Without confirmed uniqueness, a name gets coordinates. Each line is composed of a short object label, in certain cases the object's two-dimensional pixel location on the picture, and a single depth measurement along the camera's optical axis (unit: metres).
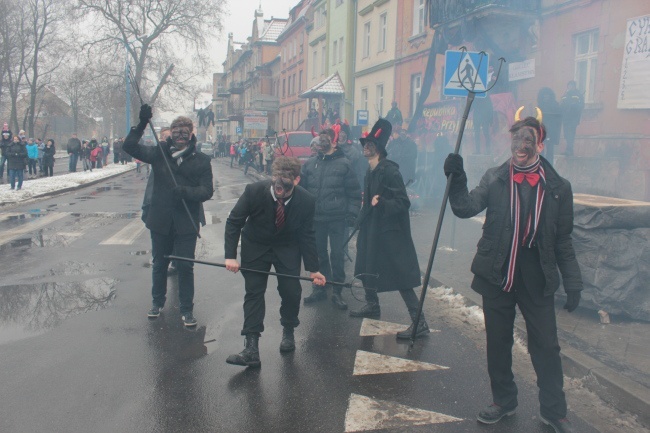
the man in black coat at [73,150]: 28.67
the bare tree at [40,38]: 40.38
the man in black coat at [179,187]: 5.46
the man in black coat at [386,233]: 5.48
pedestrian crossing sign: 7.58
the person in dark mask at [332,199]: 6.61
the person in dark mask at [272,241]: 4.57
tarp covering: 5.57
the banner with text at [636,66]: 11.02
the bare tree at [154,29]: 45.66
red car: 22.91
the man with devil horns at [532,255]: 3.58
